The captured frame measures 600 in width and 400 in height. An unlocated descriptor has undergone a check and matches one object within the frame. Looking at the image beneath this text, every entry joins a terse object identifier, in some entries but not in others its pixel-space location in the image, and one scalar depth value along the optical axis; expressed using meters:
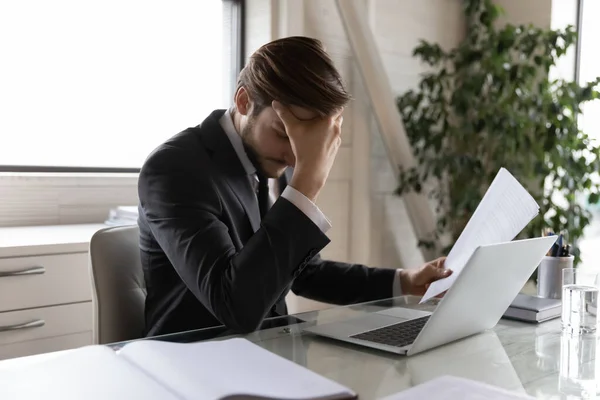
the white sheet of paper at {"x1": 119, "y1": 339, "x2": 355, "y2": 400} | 0.68
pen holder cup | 1.25
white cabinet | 1.69
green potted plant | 2.74
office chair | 1.19
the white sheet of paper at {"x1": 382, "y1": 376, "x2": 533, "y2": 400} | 0.70
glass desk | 0.77
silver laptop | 0.88
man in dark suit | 1.05
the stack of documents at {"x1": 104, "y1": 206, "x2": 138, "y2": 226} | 2.10
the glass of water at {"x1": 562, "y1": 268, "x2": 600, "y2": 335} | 1.01
